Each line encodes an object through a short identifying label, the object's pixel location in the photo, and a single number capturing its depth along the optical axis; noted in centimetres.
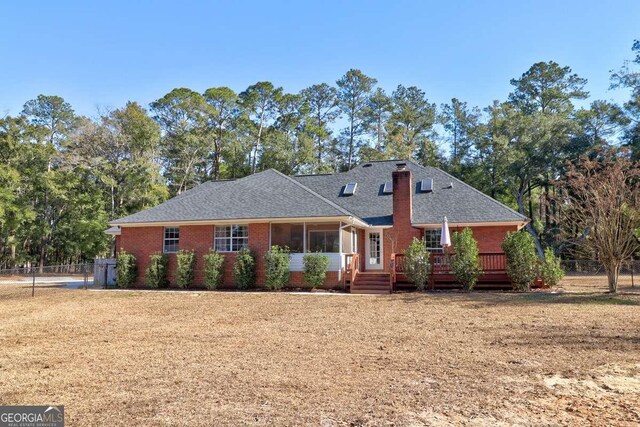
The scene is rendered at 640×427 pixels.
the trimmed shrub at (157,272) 1914
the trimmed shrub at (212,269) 1831
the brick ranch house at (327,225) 1814
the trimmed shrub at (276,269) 1761
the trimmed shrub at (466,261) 1638
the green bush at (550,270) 1650
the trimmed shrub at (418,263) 1673
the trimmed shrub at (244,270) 1816
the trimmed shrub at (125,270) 1952
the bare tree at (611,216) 1508
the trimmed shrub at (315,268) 1748
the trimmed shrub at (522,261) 1617
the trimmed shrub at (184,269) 1881
